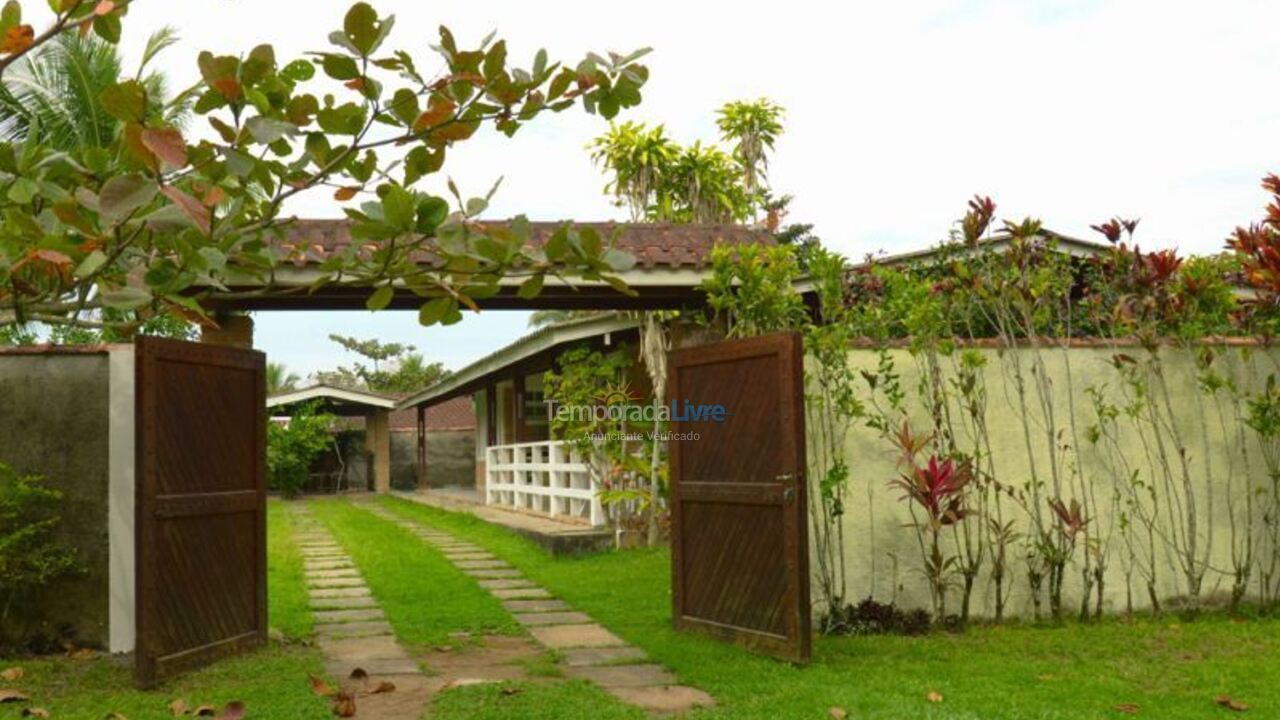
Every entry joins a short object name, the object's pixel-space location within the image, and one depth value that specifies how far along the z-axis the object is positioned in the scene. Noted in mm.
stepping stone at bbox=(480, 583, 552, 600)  9000
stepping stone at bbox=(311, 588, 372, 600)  9211
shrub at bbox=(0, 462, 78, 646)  6547
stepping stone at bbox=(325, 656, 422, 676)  6270
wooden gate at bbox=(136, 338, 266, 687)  6039
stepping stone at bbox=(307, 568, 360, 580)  10358
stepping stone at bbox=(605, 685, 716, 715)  5398
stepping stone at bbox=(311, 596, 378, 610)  8623
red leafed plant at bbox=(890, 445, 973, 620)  6895
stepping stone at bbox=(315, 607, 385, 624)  8083
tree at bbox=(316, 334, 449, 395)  44031
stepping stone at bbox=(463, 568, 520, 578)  10266
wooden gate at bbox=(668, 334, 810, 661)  6410
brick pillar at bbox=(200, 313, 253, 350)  8648
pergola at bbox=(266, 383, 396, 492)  25547
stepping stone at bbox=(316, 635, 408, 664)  6745
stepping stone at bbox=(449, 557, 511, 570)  10773
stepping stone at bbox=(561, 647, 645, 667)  6502
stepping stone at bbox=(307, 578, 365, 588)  9758
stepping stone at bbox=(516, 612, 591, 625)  7844
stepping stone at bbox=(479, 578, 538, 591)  9531
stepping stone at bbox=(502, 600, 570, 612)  8403
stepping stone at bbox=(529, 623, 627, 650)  7062
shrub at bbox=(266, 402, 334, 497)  23938
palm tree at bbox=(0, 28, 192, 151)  15516
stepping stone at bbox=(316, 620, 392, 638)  7484
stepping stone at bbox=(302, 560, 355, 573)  11026
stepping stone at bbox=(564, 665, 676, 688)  5934
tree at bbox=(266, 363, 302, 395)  43281
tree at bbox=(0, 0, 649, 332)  2602
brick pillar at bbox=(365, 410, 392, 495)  26717
